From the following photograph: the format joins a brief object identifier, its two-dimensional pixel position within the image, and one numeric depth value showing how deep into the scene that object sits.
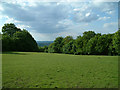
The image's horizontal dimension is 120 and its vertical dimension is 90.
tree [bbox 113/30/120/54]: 33.73
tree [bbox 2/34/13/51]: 43.64
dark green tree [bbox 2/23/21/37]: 60.24
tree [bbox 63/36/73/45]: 63.06
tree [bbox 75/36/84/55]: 46.26
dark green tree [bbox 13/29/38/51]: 52.22
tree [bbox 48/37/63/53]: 61.91
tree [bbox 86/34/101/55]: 41.09
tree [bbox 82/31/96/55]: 44.82
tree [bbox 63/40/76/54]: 50.60
